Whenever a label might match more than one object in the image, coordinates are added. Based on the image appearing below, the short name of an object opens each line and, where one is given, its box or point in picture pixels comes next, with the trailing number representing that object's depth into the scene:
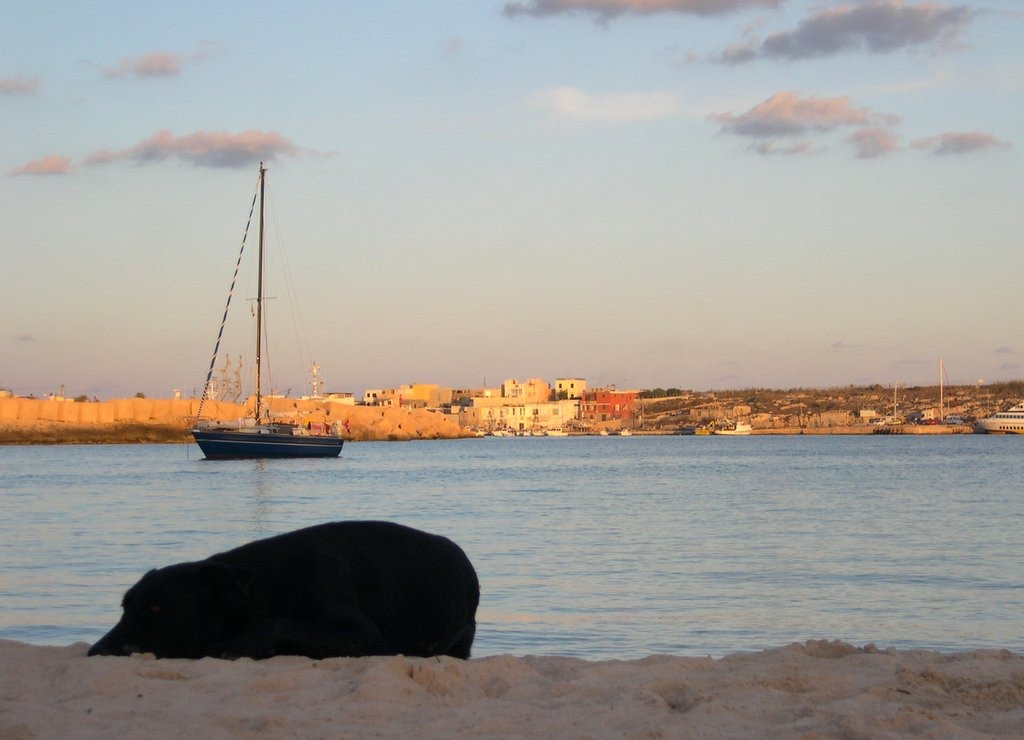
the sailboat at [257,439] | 48.28
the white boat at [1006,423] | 118.31
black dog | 5.54
